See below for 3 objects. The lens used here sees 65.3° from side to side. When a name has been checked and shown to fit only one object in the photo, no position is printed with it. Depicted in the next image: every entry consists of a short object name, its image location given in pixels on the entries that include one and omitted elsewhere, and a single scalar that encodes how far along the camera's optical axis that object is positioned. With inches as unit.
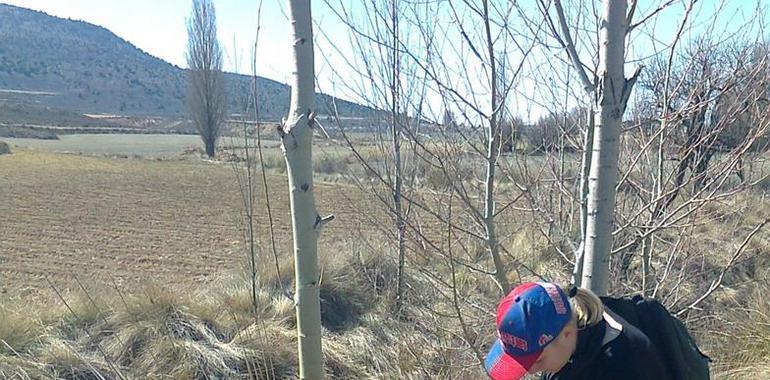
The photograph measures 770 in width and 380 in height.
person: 61.9
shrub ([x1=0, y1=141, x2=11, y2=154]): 1535.9
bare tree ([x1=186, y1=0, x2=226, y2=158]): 1126.0
